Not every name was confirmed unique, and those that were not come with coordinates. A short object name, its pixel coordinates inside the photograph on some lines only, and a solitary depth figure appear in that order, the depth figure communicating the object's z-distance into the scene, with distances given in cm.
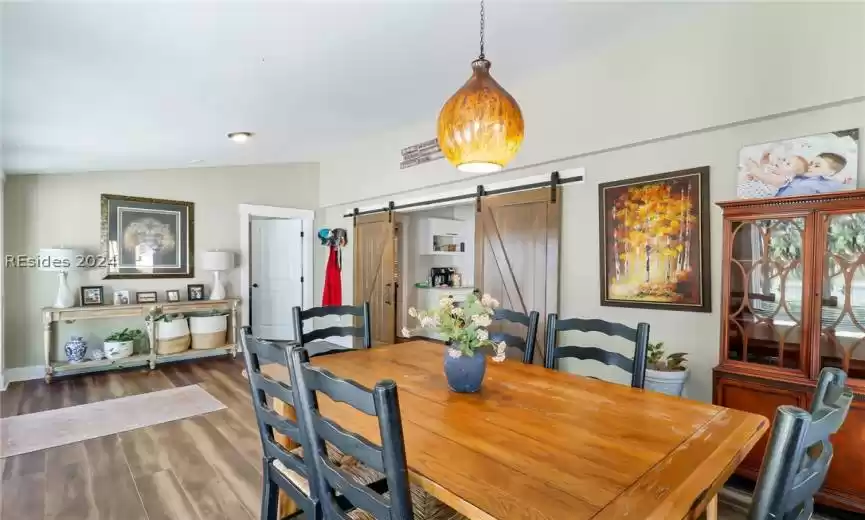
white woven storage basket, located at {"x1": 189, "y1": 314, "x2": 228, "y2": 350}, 527
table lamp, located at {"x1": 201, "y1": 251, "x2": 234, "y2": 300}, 540
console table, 444
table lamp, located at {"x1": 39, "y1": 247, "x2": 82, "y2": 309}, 440
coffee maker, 661
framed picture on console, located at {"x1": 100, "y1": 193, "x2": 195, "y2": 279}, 500
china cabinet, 209
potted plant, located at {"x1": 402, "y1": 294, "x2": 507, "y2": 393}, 165
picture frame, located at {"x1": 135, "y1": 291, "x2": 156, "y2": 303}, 511
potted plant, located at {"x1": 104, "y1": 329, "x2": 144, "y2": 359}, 470
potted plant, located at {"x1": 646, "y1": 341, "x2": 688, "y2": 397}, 268
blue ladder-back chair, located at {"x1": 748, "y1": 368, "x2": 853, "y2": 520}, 80
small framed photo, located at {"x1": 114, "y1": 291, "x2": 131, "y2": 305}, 495
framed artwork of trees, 281
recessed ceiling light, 415
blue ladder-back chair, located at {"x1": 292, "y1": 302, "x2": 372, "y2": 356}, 246
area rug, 303
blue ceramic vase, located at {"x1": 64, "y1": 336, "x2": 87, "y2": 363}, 455
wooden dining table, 94
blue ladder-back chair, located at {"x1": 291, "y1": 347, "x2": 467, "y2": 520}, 95
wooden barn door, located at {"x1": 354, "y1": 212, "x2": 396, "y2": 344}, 557
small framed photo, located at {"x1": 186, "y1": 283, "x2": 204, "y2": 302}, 546
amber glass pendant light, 162
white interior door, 649
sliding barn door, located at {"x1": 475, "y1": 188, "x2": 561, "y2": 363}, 363
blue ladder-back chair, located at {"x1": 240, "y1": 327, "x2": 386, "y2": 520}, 138
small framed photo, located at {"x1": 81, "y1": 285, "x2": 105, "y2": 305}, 477
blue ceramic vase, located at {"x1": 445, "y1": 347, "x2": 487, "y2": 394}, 165
